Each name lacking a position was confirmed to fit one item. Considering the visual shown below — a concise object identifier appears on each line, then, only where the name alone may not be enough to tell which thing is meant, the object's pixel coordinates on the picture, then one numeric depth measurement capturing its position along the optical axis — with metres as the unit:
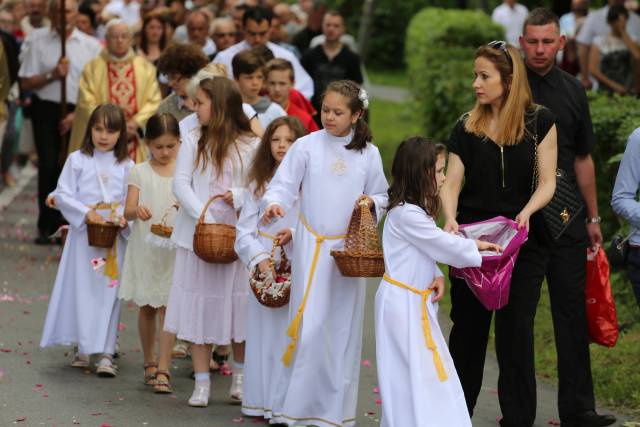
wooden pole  20.39
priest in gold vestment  18.56
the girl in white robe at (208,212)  12.79
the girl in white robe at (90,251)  13.83
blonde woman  11.31
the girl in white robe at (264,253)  12.10
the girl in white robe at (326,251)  11.68
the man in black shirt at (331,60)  22.82
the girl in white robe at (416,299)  10.57
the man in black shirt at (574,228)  11.94
